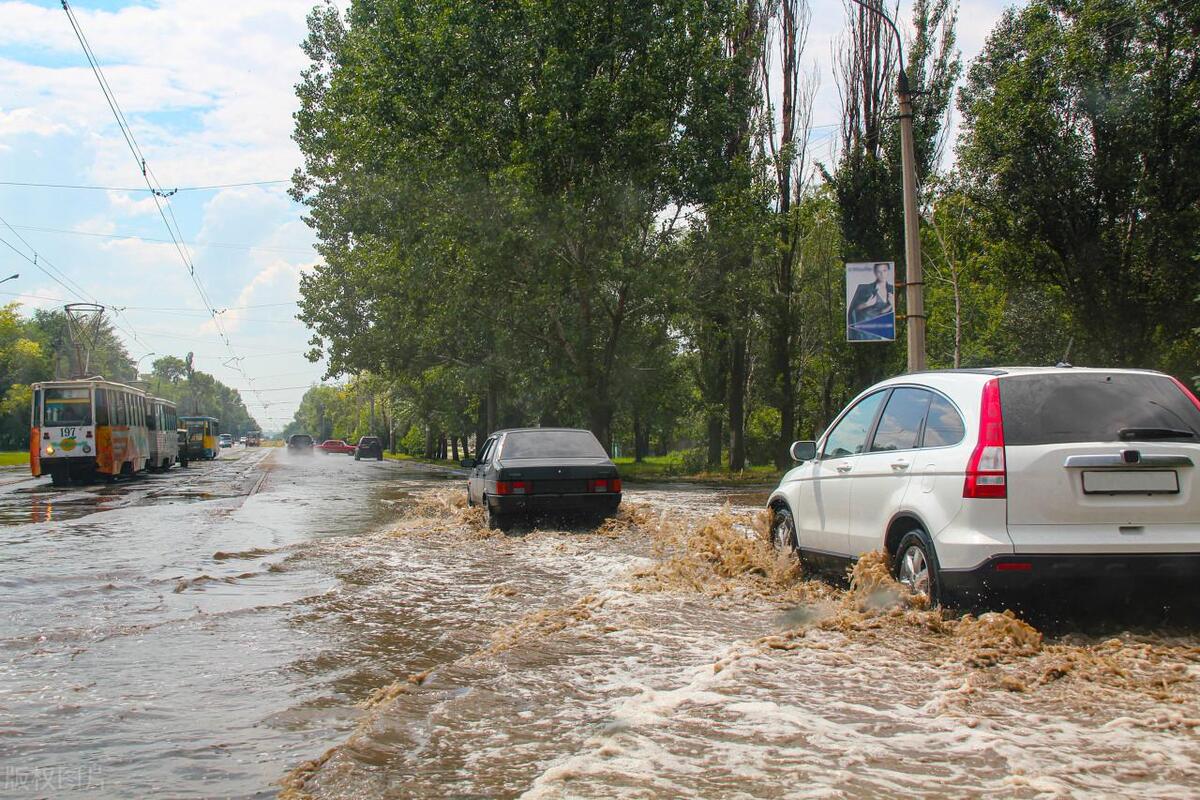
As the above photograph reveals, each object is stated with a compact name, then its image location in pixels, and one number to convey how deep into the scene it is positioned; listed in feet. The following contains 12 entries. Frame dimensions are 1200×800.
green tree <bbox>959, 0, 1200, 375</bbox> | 84.33
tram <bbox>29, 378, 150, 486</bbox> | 96.99
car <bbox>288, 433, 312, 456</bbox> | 298.97
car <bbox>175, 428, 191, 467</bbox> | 175.01
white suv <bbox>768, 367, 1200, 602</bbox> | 18.79
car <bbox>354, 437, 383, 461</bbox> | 227.55
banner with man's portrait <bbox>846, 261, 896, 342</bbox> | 54.13
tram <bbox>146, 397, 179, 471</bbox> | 135.85
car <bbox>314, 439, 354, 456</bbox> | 326.63
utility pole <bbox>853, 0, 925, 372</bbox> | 51.42
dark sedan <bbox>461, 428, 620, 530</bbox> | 43.06
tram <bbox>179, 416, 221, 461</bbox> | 205.03
